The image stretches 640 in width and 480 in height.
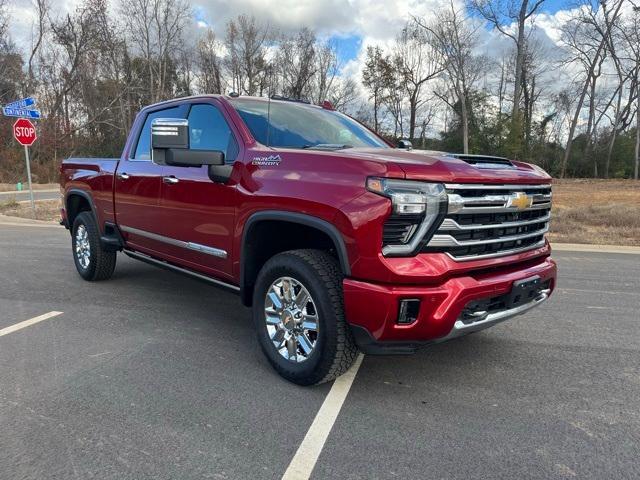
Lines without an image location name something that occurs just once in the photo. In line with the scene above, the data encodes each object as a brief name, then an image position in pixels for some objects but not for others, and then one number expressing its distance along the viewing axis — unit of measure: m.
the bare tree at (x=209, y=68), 46.75
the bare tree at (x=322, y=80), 49.75
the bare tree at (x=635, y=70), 42.16
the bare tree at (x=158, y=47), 40.09
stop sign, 13.34
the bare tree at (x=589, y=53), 42.84
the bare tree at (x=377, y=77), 53.40
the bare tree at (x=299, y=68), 49.00
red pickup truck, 2.76
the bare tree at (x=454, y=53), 38.84
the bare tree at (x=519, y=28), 37.59
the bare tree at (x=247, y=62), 46.50
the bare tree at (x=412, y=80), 50.23
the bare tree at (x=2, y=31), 36.94
